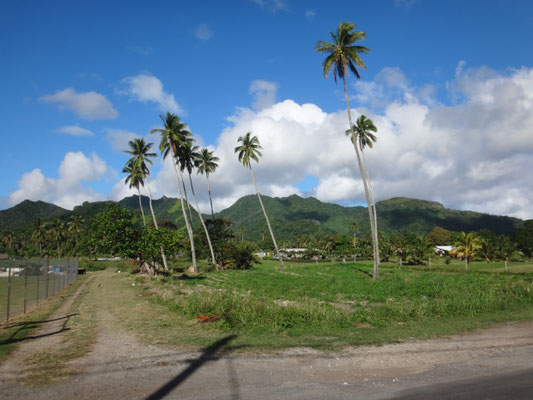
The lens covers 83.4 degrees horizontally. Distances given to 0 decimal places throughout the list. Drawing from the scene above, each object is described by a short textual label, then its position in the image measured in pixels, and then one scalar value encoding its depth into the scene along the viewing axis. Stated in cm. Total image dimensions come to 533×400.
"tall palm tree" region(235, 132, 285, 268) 4653
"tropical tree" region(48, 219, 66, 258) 9331
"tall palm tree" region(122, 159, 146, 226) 4642
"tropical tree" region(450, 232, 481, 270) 6212
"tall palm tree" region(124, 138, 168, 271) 4475
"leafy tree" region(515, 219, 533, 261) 7904
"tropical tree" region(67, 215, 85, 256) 9266
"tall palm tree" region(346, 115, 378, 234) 3575
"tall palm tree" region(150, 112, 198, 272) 3806
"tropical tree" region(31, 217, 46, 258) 9094
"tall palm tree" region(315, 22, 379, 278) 2920
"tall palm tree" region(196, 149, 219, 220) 5166
